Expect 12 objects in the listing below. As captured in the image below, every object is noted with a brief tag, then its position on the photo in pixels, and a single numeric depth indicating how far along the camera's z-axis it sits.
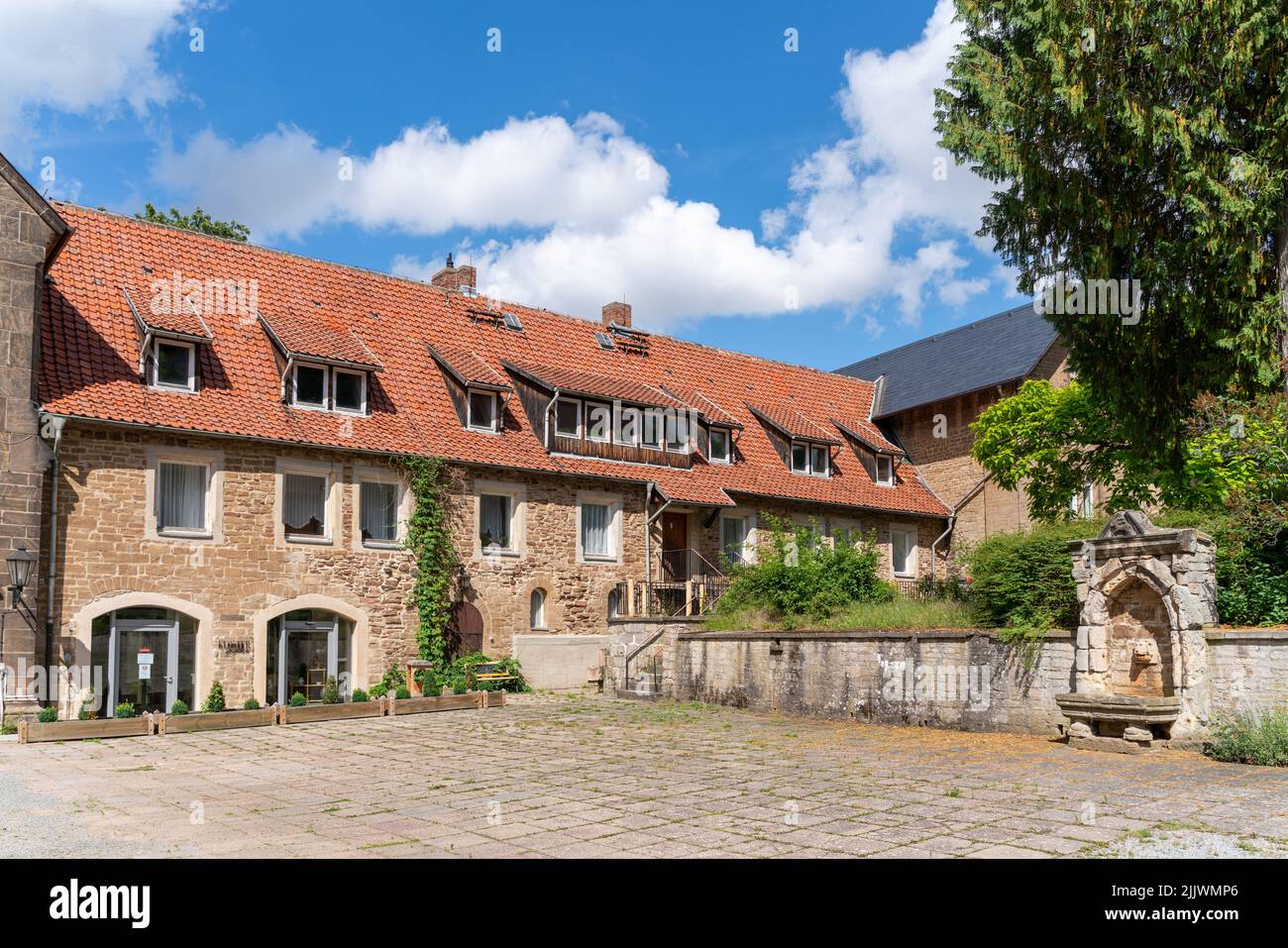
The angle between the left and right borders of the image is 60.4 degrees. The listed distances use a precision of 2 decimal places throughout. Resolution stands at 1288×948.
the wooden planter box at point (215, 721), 16.69
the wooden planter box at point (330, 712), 17.86
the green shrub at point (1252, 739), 11.58
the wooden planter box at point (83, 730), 15.50
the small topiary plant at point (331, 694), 20.45
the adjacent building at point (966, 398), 31.41
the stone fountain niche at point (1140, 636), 12.98
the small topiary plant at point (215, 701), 19.41
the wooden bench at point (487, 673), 22.69
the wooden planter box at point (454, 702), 19.56
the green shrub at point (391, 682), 21.91
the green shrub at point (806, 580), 20.91
